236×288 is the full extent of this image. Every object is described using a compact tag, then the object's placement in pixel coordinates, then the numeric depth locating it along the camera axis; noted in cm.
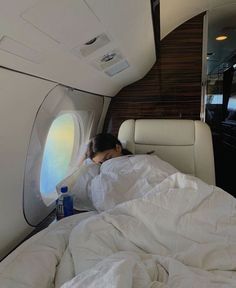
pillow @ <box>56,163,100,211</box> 153
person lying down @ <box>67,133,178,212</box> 130
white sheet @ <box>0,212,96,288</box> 79
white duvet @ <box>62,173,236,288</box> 68
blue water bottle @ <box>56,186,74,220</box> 147
